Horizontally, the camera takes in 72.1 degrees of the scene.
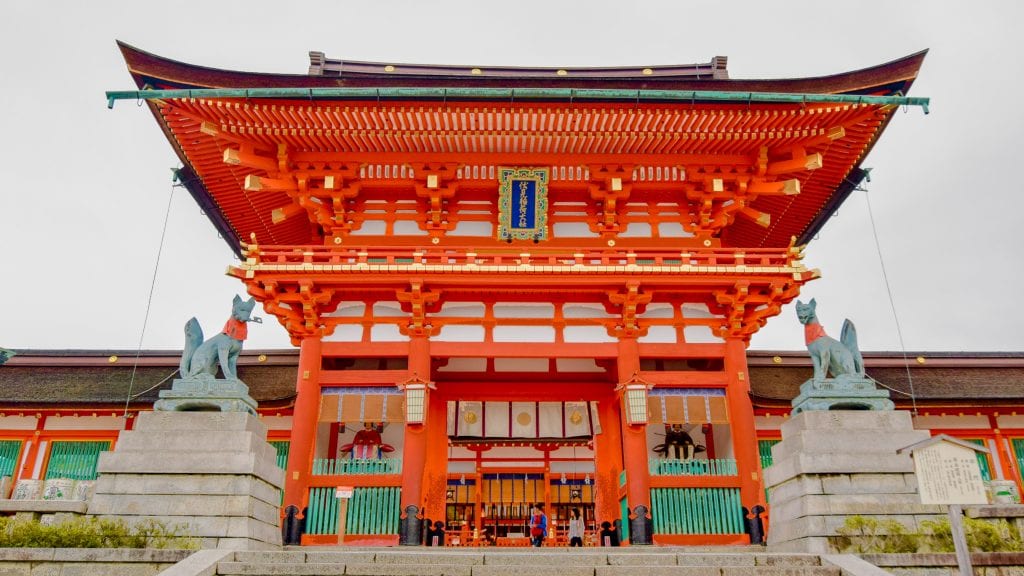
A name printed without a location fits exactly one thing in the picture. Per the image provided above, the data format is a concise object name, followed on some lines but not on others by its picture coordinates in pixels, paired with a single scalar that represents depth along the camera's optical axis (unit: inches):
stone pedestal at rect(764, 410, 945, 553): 338.0
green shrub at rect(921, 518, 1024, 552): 295.4
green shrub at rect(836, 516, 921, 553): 319.3
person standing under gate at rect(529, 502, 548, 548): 598.7
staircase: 278.1
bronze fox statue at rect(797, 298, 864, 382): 392.5
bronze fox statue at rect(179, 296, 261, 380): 397.4
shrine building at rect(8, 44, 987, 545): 499.5
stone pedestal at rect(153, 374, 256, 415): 382.6
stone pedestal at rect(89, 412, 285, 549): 348.2
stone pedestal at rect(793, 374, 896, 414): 376.5
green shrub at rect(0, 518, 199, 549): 301.0
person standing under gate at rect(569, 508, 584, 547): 599.5
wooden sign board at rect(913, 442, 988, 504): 246.7
